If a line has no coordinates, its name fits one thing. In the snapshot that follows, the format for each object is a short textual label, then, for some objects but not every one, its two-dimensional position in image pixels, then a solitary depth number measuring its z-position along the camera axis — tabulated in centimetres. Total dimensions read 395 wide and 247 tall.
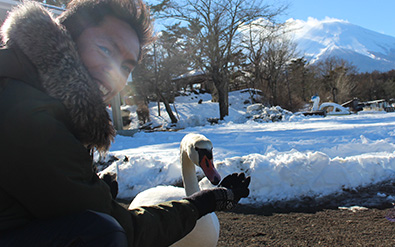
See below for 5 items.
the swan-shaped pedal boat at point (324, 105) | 1668
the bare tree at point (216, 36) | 1585
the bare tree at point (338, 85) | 2883
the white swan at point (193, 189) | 165
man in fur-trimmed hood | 73
